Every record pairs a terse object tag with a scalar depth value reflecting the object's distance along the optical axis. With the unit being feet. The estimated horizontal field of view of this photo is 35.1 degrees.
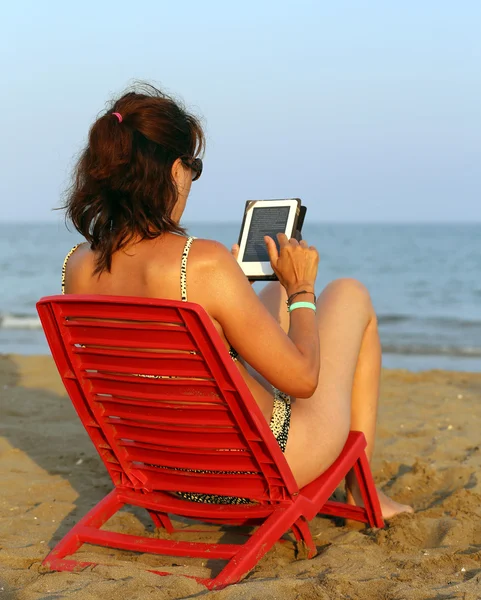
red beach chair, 7.22
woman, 7.22
